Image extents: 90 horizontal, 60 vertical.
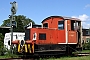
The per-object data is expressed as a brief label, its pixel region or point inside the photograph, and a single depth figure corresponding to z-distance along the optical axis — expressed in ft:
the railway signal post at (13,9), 57.98
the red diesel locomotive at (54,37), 47.73
